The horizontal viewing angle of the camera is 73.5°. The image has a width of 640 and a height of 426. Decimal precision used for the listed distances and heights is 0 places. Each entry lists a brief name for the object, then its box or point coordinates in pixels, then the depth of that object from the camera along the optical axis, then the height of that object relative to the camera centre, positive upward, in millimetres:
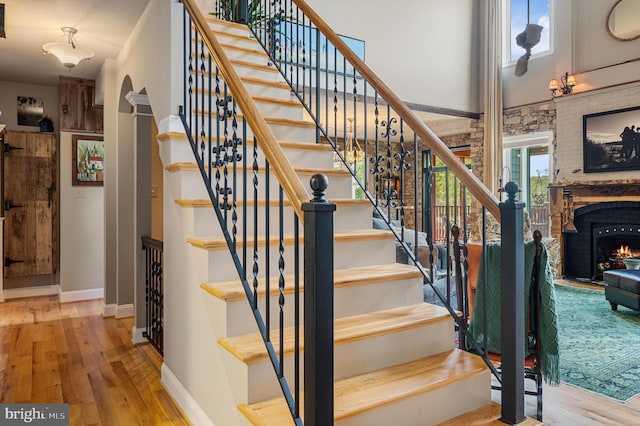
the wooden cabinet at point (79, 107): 5391 +1341
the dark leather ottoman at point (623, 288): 4293 -834
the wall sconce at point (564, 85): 6793 +1990
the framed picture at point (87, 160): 5582 +662
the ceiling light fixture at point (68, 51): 3564 +1348
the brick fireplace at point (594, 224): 6230 -240
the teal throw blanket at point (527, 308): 2322 -585
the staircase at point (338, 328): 1818 -586
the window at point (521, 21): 7453 +3395
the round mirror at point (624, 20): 6219 +2793
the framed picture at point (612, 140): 6191 +1021
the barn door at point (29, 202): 5516 +111
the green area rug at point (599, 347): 2865 -1150
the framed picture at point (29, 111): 5676 +1337
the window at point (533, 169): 7555 +726
